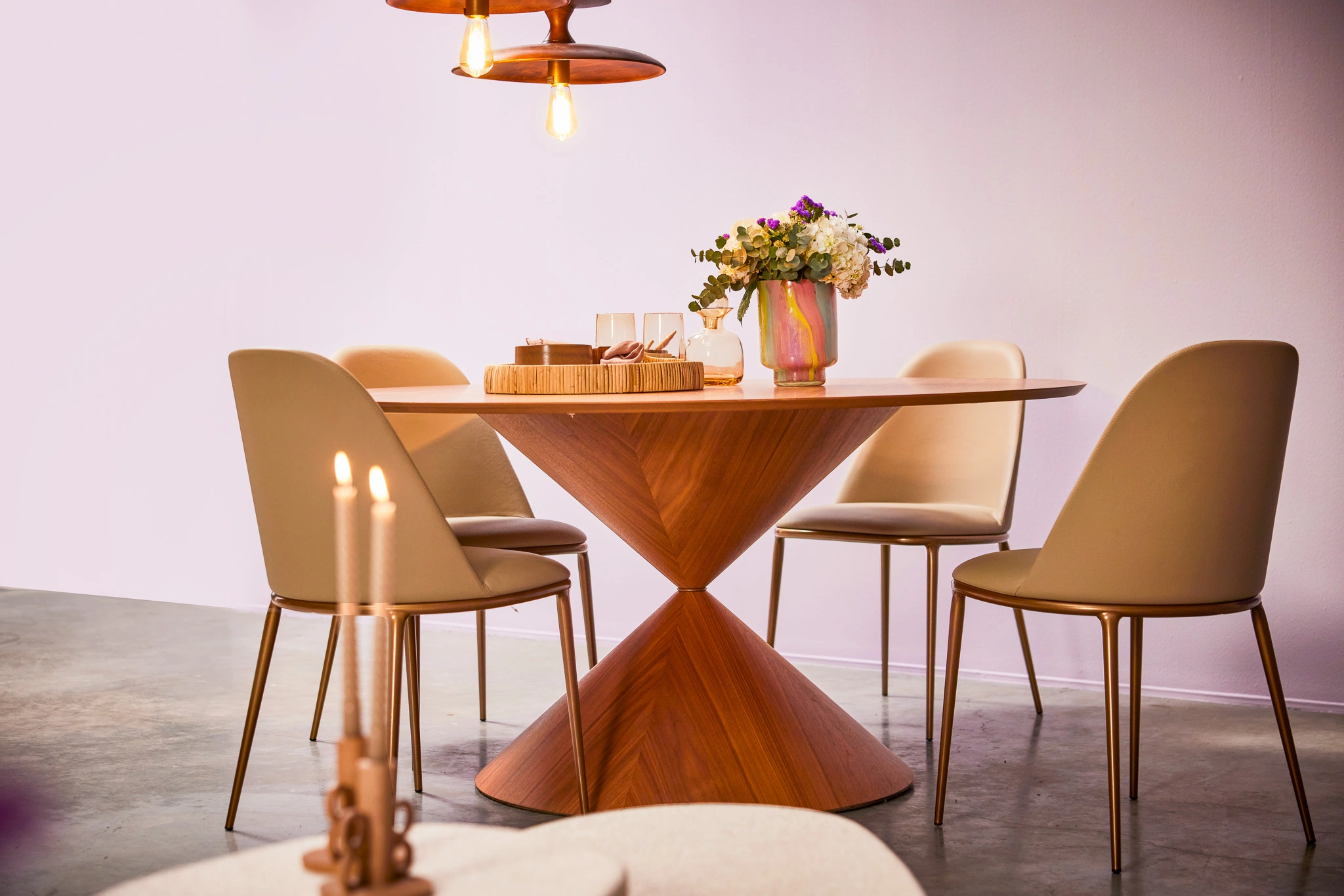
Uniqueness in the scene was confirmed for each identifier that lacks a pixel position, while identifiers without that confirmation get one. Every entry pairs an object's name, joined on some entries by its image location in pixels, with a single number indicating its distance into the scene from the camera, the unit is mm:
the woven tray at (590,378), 2357
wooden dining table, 2404
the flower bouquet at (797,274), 2607
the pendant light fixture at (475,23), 2330
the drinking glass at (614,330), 2678
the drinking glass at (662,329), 2680
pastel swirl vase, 2643
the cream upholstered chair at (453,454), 3232
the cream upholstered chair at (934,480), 2994
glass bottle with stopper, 2756
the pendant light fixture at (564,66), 2547
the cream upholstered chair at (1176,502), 2061
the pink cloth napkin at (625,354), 2508
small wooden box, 2508
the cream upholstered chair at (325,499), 2150
